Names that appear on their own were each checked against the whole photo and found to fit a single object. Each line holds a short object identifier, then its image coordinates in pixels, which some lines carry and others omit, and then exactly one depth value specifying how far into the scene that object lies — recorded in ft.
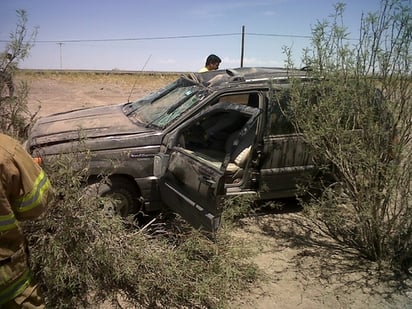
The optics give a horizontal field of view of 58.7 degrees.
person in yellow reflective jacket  5.61
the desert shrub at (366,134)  11.37
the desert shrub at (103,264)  9.05
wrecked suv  12.17
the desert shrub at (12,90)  11.26
